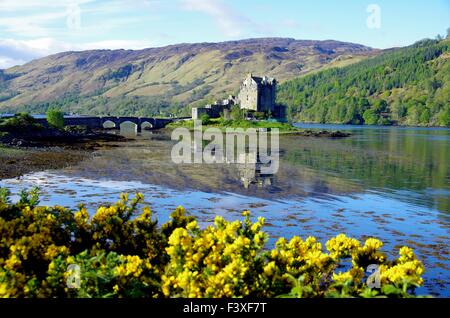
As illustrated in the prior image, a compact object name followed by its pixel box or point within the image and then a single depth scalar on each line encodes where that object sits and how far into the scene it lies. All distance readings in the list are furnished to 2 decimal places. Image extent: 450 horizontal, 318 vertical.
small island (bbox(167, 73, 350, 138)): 153.38
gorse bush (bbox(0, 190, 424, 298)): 7.80
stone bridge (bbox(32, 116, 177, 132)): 154.18
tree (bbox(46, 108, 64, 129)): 125.69
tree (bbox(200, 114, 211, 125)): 159.12
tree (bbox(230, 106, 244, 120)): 157.57
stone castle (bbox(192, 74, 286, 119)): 168.38
